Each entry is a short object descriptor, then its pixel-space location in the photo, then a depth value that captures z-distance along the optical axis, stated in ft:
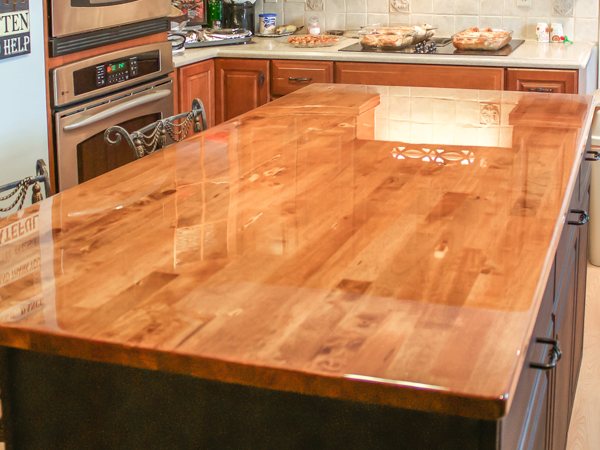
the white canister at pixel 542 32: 16.84
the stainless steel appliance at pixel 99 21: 11.27
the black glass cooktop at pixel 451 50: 15.71
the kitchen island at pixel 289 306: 4.38
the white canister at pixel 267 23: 18.42
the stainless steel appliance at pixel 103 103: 11.61
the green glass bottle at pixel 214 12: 18.38
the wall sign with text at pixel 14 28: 10.26
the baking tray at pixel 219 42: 16.96
